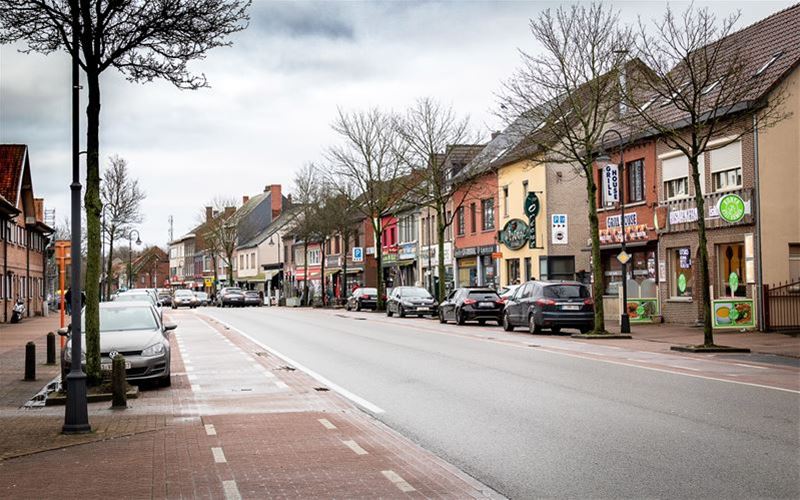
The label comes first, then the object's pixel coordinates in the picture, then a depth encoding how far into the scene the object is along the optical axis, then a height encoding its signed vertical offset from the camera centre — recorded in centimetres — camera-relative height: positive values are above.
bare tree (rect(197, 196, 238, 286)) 10358 +580
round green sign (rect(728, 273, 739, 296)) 2917 -19
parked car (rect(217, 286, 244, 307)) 7688 -104
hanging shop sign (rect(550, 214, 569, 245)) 4326 +229
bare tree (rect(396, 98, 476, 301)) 4706 +626
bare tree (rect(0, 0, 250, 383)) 1409 +388
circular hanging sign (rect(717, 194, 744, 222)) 2844 +207
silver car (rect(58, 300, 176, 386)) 1536 -96
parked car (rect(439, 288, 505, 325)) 3631 -99
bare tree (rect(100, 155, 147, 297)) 5491 +521
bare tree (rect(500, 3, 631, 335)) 2777 +590
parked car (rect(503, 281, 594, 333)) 2920 -88
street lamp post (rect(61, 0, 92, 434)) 1069 -49
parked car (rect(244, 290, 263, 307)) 7938 -120
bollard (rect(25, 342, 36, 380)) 1742 -138
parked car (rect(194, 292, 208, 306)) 8421 -119
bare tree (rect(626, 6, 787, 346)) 2161 +473
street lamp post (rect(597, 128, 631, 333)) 2839 -44
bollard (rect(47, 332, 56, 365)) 2080 -135
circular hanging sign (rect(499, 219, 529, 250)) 4677 +230
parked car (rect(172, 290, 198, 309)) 7512 -111
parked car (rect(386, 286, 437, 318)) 4538 -102
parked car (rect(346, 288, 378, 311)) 5725 -99
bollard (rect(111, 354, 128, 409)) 1290 -137
